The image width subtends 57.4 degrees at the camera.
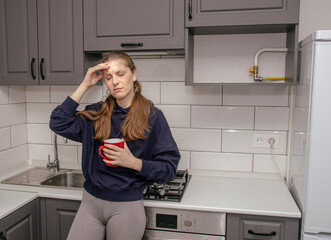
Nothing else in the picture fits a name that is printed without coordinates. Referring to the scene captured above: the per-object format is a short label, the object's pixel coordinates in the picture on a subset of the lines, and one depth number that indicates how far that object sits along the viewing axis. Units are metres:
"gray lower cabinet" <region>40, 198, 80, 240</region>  1.67
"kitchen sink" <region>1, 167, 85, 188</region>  2.00
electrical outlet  1.94
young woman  1.39
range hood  1.73
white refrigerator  1.35
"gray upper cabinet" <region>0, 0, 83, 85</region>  1.77
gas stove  1.58
